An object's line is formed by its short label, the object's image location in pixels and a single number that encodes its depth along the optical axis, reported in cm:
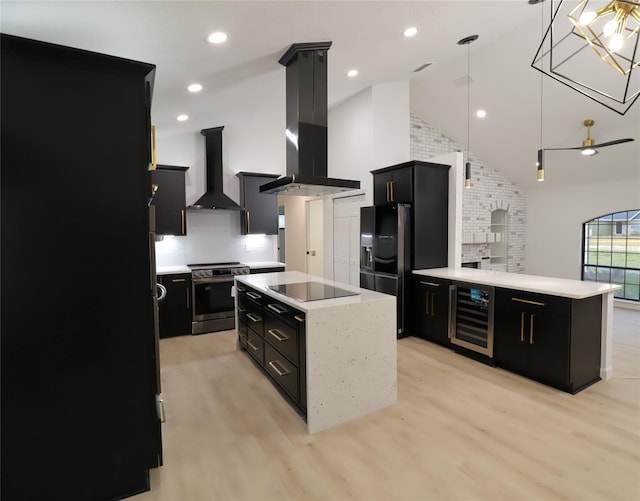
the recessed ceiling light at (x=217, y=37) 247
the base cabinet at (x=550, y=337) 298
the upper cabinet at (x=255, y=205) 555
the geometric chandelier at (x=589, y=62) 397
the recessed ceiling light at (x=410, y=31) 343
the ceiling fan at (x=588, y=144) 372
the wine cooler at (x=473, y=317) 363
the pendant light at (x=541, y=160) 369
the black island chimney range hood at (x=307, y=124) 321
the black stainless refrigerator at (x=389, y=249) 448
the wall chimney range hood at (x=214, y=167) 528
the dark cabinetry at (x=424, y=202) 453
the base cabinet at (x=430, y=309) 417
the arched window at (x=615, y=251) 650
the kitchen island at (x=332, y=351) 250
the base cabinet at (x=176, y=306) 468
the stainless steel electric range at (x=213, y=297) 486
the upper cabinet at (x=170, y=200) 486
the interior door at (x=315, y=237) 709
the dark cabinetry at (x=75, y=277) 160
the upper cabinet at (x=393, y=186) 457
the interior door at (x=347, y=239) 590
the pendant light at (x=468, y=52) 415
